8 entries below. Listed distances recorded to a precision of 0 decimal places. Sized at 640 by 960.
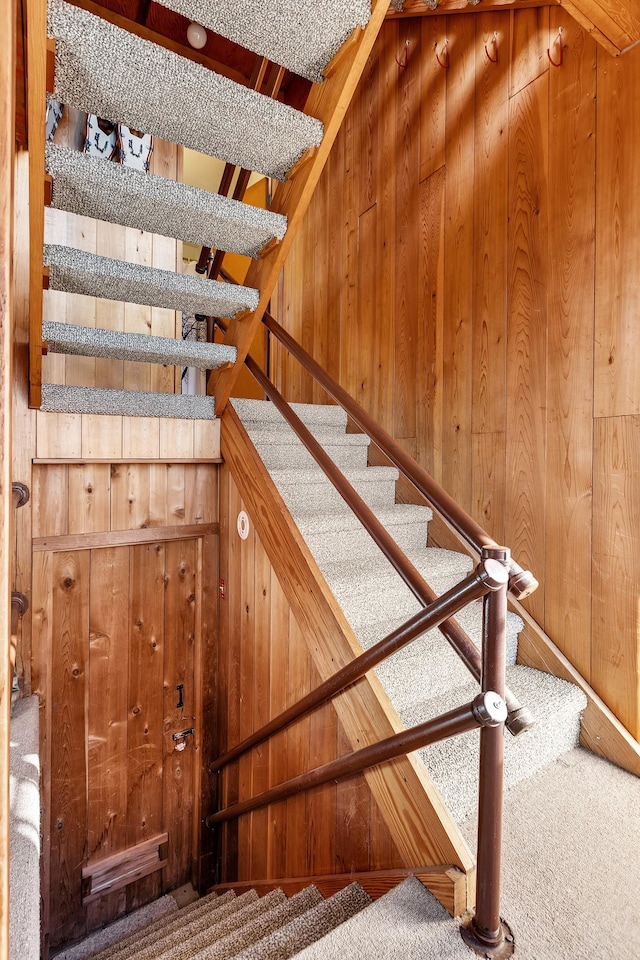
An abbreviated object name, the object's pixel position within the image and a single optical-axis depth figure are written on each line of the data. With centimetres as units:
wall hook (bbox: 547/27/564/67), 203
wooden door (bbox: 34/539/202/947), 238
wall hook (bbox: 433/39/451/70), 261
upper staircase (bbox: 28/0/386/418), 118
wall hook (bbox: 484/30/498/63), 232
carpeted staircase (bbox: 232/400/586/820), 165
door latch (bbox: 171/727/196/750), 275
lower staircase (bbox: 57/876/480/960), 109
